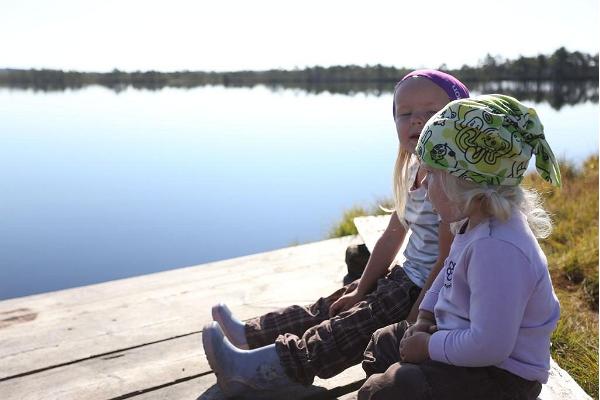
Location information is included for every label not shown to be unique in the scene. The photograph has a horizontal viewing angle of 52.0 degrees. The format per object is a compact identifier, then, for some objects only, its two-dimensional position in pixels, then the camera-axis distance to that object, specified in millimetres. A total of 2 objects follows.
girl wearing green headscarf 1261
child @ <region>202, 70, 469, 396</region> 1834
